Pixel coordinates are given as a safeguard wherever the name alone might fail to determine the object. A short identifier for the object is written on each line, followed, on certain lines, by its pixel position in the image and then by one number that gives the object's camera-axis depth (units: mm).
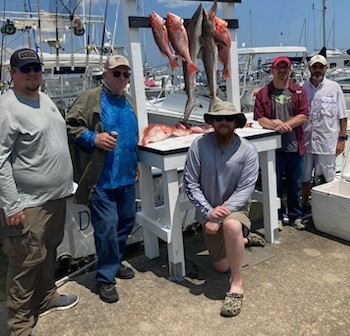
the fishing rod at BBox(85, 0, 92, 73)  7926
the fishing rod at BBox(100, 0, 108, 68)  8484
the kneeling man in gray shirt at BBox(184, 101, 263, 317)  2869
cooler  3676
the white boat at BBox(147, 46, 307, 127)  7371
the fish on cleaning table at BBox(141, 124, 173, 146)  3309
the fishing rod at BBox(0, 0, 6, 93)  8422
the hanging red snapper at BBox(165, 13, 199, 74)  3258
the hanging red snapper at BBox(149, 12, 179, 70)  3206
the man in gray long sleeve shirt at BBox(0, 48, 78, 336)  2297
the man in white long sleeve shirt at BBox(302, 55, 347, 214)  4078
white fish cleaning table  3129
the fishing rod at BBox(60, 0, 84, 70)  8141
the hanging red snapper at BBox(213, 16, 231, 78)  3469
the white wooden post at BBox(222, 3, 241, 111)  3678
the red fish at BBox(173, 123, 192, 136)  3541
